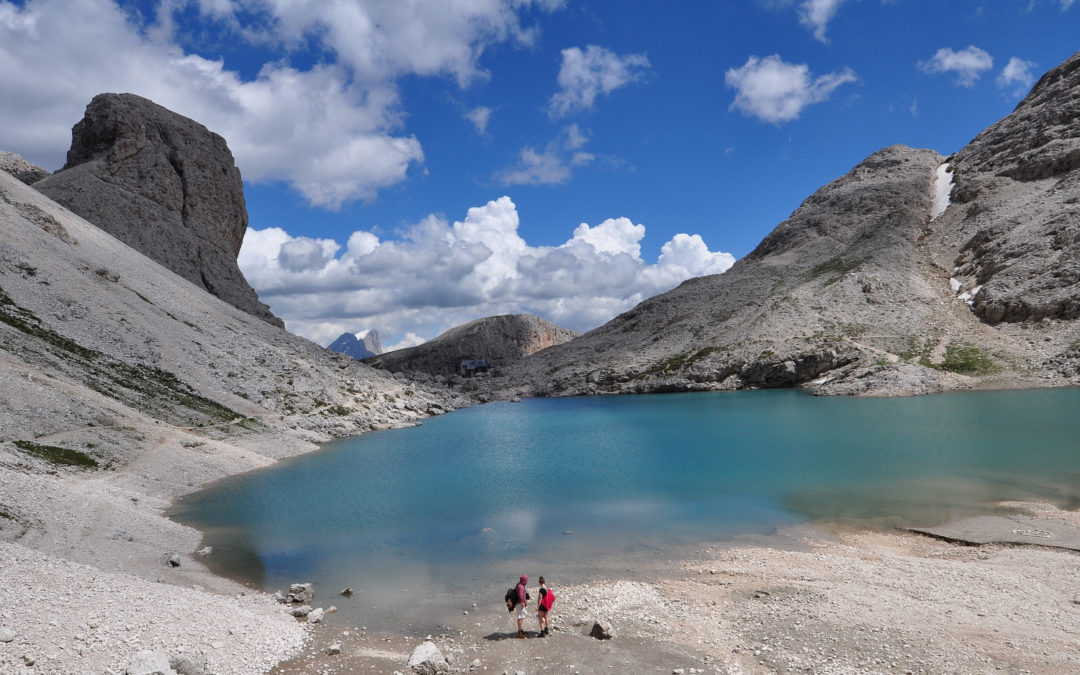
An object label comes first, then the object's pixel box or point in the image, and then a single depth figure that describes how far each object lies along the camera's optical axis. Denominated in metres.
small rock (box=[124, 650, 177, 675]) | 11.48
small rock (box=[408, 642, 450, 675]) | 14.02
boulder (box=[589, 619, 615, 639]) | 15.90
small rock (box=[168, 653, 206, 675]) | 12.27
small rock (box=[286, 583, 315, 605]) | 19.38
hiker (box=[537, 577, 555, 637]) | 16.31
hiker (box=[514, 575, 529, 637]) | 16.39
